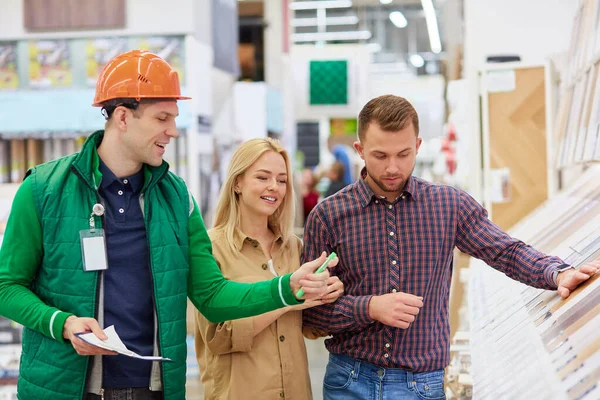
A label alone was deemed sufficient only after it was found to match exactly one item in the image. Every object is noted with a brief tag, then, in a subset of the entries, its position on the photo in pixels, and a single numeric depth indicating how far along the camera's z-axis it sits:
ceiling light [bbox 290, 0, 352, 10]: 21.47
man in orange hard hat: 2.27
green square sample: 17.06
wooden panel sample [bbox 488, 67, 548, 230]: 6.09
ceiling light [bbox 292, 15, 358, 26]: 24.75
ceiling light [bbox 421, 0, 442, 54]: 17.05
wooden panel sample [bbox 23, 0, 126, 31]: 7.38
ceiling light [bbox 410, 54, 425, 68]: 28.84
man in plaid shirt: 2.35
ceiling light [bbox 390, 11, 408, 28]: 19.82
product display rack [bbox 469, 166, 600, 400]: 1.56
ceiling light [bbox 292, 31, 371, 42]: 26.17
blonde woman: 2.66
